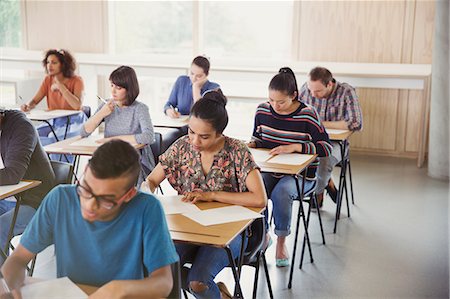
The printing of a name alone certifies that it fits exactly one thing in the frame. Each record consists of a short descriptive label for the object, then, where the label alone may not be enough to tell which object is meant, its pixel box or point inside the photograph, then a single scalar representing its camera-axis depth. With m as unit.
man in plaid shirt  5.12
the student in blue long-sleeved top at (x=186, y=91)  5.55
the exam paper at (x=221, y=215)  2.62
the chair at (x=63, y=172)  3.37
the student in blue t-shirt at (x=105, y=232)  1.83
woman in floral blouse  2.84
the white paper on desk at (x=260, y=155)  3.84
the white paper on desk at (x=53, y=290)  1.81
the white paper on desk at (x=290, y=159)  3.75
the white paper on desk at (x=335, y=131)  4.94
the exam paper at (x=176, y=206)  2.74
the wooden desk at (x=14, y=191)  2.92
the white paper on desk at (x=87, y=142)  4.28
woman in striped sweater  3.98
